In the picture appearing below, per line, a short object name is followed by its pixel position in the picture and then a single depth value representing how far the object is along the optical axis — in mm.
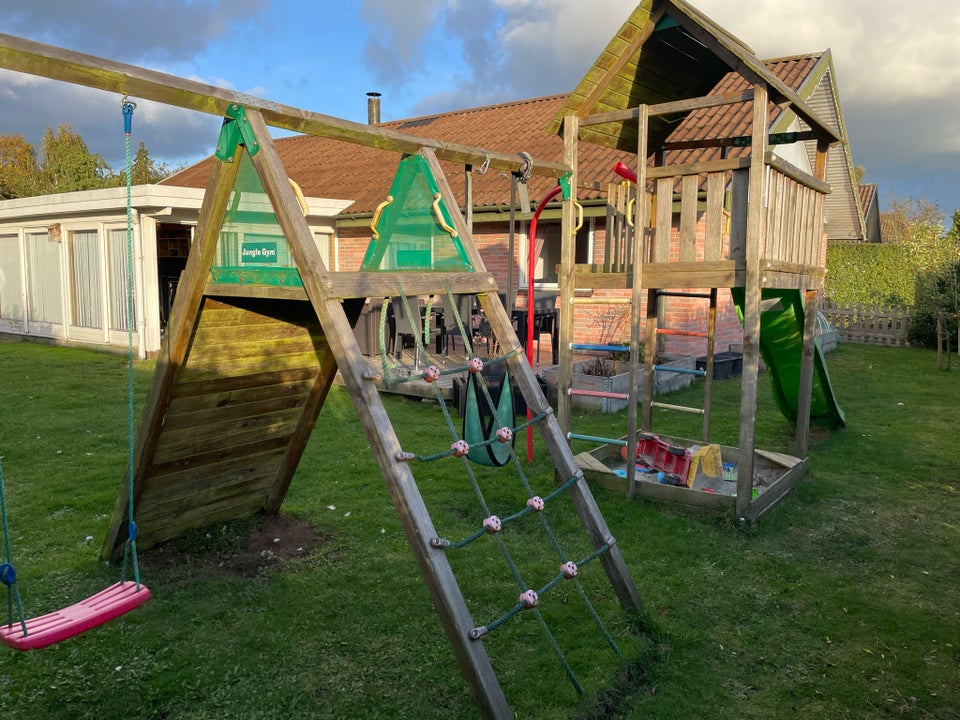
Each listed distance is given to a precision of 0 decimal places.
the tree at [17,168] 34812
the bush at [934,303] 15273
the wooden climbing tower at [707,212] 5355
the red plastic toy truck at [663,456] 6156
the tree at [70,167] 37844
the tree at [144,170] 35544
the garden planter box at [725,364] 11711
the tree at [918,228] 18233
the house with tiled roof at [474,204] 13297
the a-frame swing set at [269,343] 2928
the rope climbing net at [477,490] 2965
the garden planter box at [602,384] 9406
